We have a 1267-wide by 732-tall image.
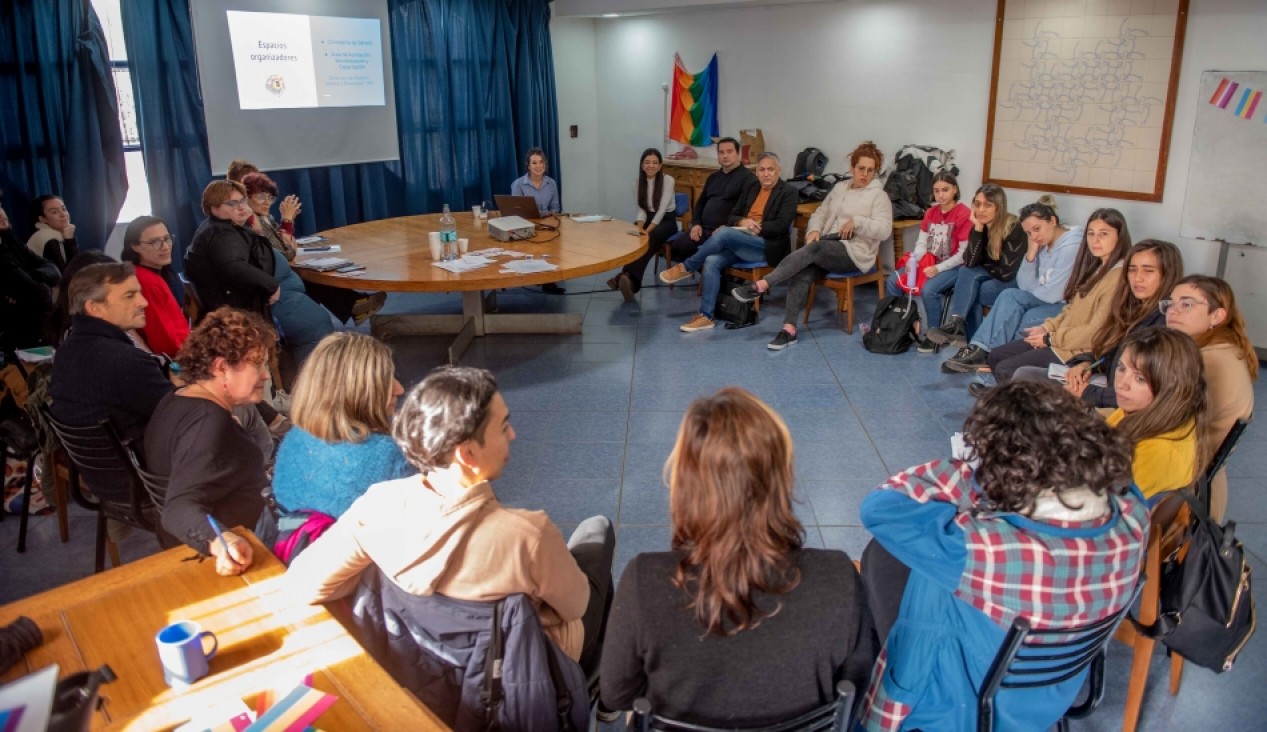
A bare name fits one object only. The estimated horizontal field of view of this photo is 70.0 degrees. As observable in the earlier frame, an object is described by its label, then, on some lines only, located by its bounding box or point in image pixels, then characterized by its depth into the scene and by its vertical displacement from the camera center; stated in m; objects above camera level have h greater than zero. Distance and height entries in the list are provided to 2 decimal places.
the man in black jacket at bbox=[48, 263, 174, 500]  2.58 -0.65
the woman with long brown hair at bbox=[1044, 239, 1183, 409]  3.44 -0.69
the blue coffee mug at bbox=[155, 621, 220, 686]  1.54 -0.86
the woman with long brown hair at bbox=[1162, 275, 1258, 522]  2.56 -0.65
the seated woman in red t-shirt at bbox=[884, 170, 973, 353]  5.28 -0.68
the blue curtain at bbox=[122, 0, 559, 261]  5.82 +0.16
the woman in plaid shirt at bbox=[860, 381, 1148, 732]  1.64 -0.75
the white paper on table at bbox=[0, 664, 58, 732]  0.96 -0.59
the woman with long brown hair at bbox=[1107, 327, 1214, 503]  2.25 -0.71
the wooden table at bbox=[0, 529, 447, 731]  1.51 -0.91
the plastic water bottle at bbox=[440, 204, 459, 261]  5.07 -0.59
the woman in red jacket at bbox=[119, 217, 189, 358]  3.58 -0.56
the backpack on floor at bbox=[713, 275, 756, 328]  5.76 -1.11
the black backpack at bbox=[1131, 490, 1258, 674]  2.02 -1.04
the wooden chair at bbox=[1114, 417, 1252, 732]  2.06 -1.03
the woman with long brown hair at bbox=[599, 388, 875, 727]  1.47 -0.74
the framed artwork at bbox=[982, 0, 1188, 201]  5.29 +0.19
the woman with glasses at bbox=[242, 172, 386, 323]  4.93 -0.55
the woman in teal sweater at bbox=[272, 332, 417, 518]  2.07 -0.68
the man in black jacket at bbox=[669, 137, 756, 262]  6.27 -0.44
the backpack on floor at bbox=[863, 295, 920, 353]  5.25 -1.12
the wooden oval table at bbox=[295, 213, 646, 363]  4.64 -0.69
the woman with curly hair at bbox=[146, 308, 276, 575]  2.15 -0.71
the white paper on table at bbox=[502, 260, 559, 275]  4.76 -0.69
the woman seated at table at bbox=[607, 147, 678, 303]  6.55 -0.55
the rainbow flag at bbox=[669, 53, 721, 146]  7.91 +0.22
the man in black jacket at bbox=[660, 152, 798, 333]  5.85 -0.68
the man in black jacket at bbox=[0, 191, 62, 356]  4.22 -0.73
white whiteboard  4.84 -0.22
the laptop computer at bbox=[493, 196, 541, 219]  6.16 -0.48
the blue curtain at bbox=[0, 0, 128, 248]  4.99 +0.14
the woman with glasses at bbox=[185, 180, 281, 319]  4.25 -0.55
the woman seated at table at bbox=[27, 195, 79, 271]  4.71 -0.46
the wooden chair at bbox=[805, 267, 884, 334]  5.65 -0.94
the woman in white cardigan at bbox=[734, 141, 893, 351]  5.59 -0.67
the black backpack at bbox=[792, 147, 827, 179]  7.12 -0.25
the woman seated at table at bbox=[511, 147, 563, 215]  6.68 -0.39
